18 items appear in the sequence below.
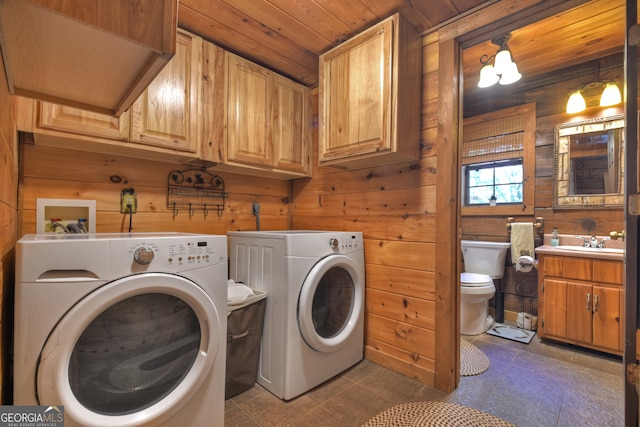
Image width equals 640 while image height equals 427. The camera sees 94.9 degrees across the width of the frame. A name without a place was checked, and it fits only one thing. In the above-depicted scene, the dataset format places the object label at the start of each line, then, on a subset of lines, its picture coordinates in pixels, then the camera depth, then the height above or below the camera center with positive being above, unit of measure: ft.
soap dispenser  8.05 -0.61
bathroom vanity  6.64 -1.93
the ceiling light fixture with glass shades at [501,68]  6.59 +3.42
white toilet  7.84 -1.76
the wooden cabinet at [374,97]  5.33 +2.32
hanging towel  8.32 -0.69
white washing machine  2.85 -1.30
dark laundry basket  5.18 -2.33
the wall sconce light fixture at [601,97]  7.34 +3.05
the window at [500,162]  8.78 +1.75
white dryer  5.15 -1.63
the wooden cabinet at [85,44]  1.92 +1.27
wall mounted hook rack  6.45 +0.54
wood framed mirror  7.55 +1.41
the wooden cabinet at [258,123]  6.06 +2.15
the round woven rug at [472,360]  6.18 -3.27
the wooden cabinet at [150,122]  4.35 +1.51
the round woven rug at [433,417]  4.53 -3.22
